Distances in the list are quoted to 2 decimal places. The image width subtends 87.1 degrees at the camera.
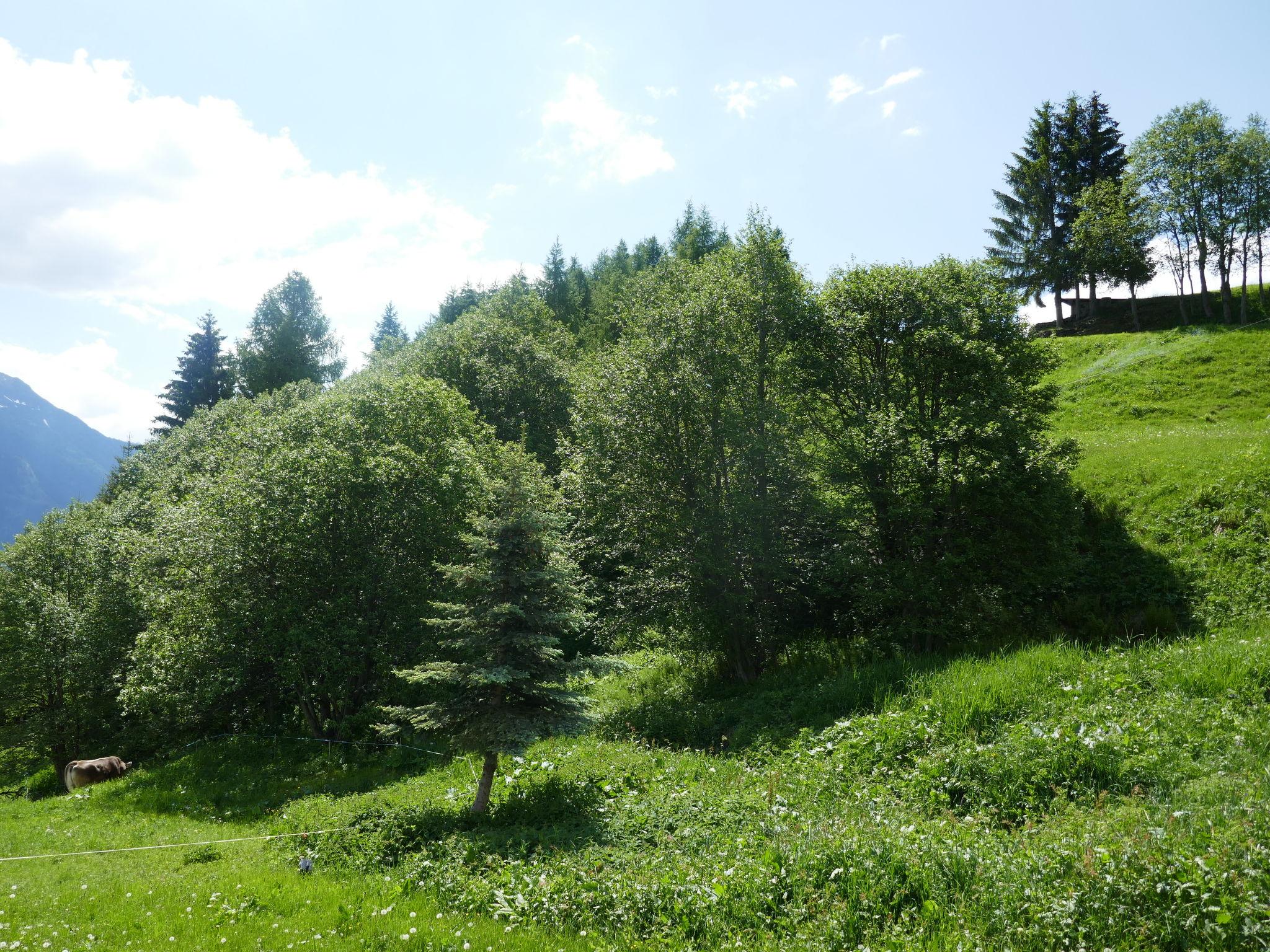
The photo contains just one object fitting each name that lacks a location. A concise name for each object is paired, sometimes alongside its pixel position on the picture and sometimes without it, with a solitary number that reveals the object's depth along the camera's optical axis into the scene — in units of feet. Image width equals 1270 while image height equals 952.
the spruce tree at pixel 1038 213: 164.66
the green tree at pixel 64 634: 87.35
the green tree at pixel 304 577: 61.72
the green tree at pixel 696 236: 170.30
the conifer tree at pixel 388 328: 255.09
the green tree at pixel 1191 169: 132.98
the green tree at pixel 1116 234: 143.02
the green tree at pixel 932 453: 54.34
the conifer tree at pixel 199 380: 181.37
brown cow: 67.56
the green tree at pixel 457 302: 212.84
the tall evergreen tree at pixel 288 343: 177.06
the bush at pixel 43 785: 76.64
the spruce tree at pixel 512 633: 37.19
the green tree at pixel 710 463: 61.82
